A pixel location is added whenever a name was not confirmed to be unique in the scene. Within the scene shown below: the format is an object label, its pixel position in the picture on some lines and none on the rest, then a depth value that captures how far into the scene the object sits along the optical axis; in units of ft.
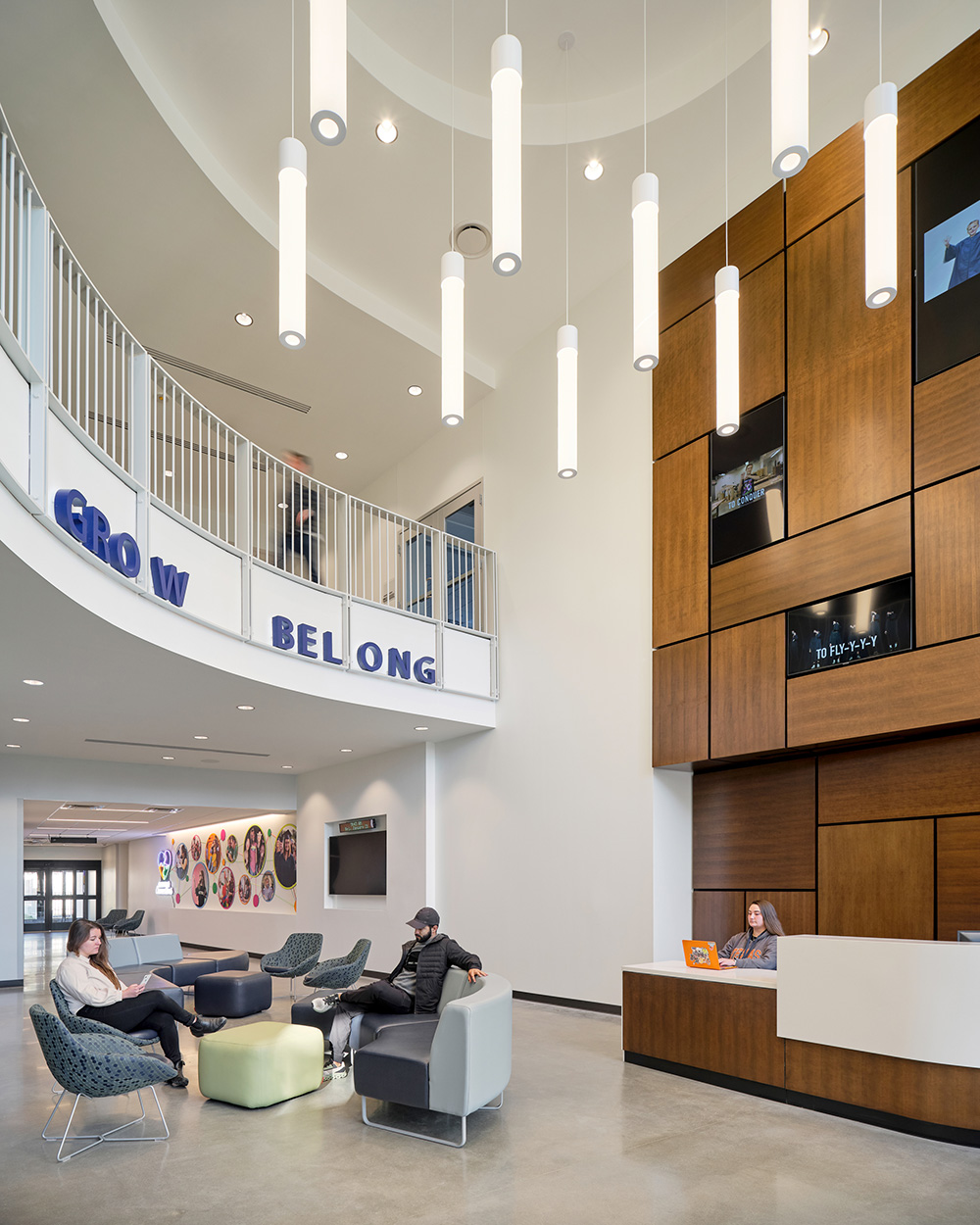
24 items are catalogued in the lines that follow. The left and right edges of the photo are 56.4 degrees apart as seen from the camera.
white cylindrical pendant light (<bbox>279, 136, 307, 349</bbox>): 14.97
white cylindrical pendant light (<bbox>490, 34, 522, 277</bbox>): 13.80
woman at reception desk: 22.39
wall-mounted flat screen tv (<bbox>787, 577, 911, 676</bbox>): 22.03
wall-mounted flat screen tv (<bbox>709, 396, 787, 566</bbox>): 25.84
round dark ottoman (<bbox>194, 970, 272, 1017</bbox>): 31.14
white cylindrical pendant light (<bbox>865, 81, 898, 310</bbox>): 14.87
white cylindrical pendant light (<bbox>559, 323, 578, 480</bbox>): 19.33
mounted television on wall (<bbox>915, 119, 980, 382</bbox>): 21.27
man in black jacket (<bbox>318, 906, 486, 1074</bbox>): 21.39
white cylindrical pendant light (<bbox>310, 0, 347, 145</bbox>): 11.87
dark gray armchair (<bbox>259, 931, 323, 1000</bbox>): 35.68
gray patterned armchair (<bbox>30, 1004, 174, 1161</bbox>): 16.28
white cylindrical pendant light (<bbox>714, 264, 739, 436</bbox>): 18.85
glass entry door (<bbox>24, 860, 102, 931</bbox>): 92.73
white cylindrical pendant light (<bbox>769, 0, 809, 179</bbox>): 12.69
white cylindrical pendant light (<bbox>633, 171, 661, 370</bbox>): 16.60
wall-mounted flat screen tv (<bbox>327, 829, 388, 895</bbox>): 42.32
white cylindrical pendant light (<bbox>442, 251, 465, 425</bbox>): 17.56
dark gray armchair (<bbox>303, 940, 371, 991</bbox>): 30.19
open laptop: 22.27
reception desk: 16.75
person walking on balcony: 30.60
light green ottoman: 19.36
